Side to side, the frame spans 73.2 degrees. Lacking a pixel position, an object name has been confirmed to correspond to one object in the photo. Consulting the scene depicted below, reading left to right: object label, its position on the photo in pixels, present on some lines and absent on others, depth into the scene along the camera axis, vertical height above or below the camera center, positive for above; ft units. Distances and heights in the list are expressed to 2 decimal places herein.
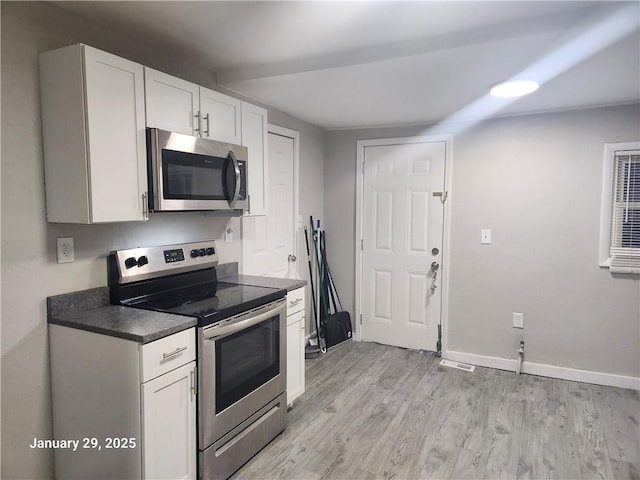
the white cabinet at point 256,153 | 9.02 +1.27
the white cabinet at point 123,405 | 5.78 -2.74
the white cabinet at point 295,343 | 9.07 -2.82
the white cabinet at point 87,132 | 5.92 +1.11
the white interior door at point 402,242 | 13.03 -0.93
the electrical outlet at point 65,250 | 6.49 -0.60
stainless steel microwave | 6.87 +0.67
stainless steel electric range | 6.71 -2.21
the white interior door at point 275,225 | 10.90 -0.36
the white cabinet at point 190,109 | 6.89 +1.80
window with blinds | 10.61 -0.02
